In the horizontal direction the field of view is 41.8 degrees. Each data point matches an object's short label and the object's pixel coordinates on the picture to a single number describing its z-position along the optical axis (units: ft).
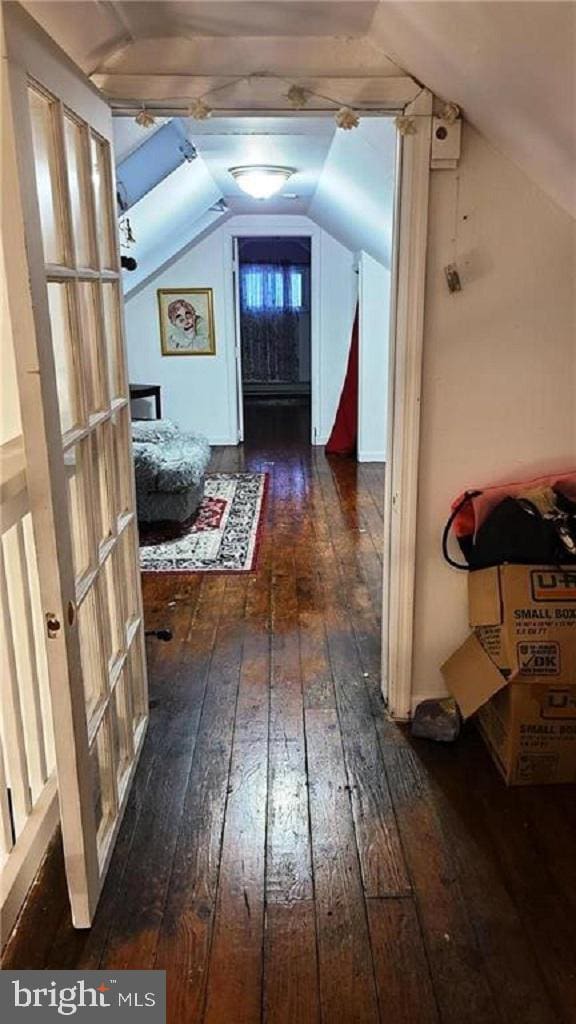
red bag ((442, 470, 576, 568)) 7.36
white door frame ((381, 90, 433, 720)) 6.90
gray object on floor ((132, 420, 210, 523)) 14.79
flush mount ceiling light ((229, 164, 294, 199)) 13.52
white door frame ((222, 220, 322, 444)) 22.67
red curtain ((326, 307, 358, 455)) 22.02
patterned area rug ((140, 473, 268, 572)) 13.24
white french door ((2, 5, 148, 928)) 4.35
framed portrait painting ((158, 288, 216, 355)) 23.13
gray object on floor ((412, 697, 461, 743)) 7.80
